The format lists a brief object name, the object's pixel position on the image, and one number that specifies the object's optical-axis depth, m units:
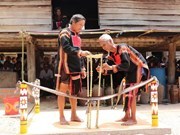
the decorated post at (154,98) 5.00
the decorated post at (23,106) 4.57
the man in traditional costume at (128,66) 4.88
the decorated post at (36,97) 6.63
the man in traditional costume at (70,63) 4.98
